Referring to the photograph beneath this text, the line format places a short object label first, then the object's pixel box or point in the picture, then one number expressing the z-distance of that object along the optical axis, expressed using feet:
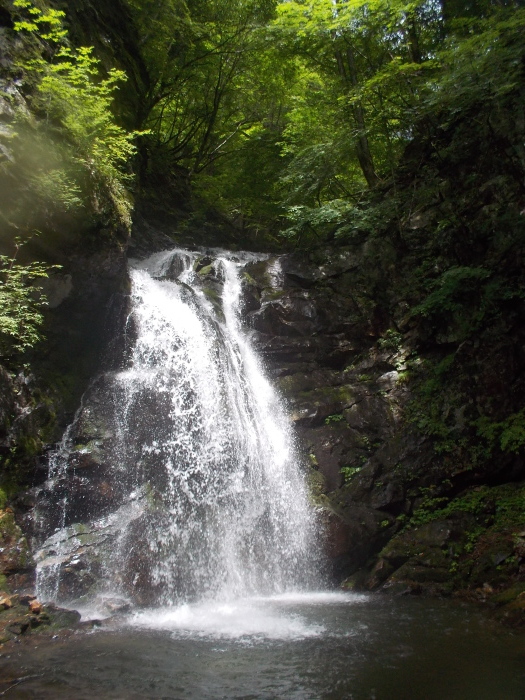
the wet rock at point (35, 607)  18.22
